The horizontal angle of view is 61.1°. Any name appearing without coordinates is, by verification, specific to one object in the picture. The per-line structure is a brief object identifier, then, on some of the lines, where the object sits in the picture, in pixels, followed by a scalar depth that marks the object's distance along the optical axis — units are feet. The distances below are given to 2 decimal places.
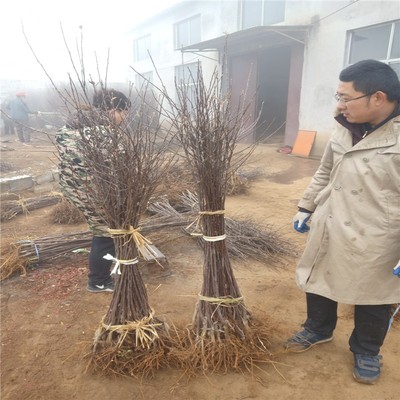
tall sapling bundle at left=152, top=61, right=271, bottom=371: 5.71
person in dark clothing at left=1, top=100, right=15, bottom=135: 43.53
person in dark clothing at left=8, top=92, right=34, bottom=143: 36.77
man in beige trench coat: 5.09
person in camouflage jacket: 5.70
